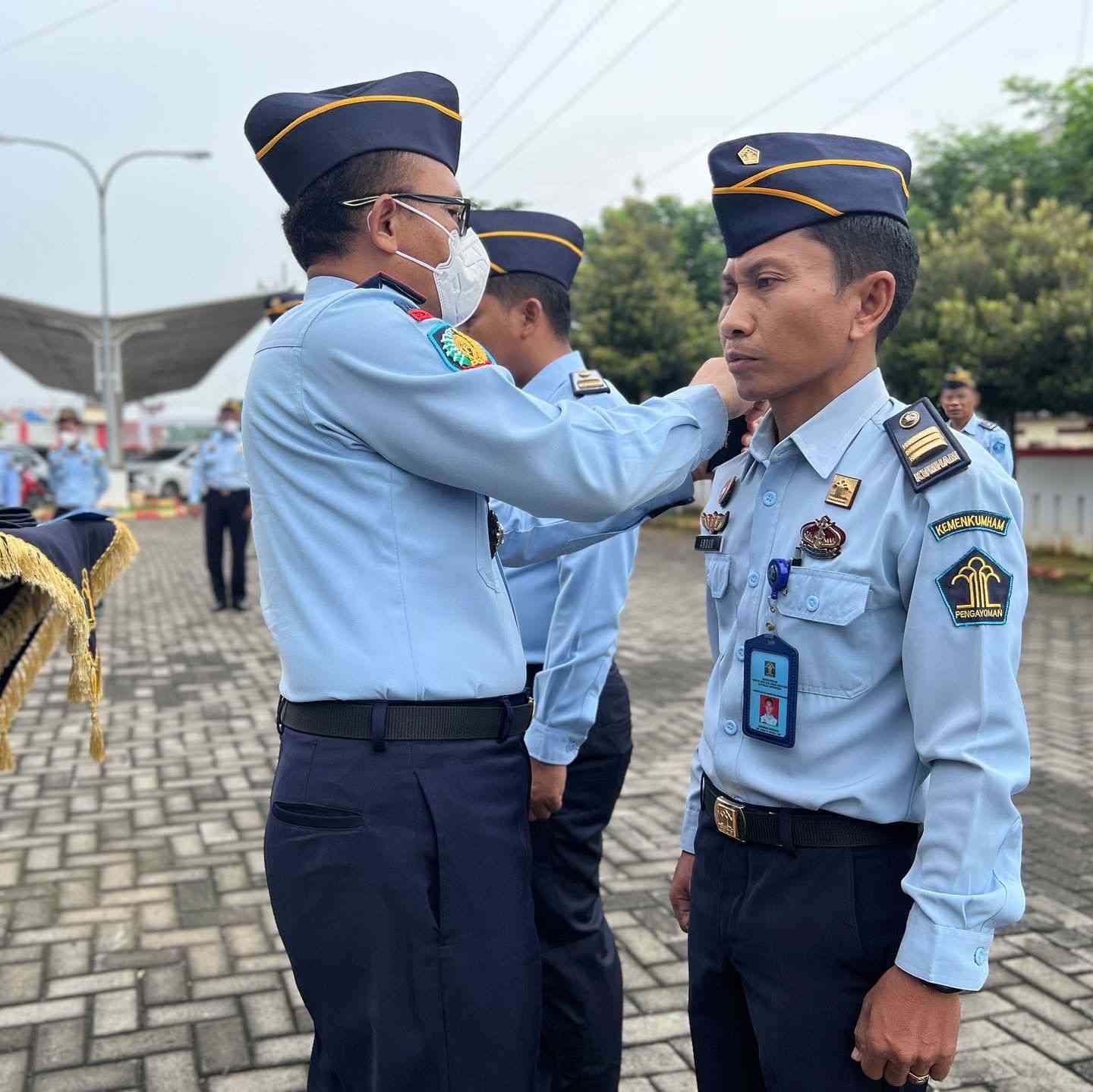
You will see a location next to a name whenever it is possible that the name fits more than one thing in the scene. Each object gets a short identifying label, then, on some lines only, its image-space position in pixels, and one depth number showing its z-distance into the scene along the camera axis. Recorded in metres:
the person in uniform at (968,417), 7.15
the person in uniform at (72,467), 10.95
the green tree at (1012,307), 12.63
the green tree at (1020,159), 18.25
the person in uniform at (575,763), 2.53
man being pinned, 1.50
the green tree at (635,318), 20.97
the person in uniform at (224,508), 10.88
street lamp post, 25.94
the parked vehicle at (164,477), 31.66
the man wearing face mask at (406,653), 1.68
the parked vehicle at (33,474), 25.08
